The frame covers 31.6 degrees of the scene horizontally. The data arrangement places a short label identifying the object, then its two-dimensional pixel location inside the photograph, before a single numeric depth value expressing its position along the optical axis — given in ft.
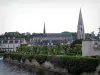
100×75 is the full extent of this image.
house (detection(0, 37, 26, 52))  346.45
